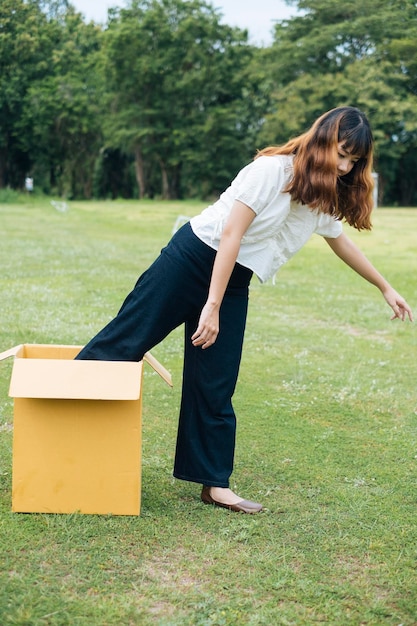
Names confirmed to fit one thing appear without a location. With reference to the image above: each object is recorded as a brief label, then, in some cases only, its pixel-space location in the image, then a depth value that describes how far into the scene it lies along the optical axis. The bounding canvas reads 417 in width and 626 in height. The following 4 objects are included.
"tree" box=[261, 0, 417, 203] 40.28
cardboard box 3.30
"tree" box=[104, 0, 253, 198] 49.53
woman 3.19
